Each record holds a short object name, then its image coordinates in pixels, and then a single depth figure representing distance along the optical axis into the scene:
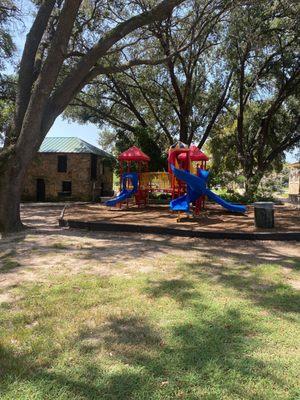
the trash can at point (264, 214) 9.33
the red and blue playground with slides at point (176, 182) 11.09
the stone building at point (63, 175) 25.75
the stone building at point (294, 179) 35.15
